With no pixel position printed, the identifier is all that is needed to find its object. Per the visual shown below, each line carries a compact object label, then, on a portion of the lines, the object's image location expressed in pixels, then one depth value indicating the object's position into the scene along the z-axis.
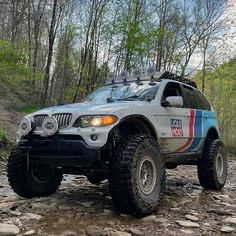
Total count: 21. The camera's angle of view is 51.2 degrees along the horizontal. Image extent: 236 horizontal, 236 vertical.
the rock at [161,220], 3.13
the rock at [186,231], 2.89
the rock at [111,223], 2.96
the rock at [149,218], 3.15
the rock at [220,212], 3.57
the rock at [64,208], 3.33
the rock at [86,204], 3.53
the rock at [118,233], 2.70
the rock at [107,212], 3.27
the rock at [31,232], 2.64
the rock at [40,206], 3.30
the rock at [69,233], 2.66
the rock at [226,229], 3.00
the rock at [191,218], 3.29
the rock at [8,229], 2.62
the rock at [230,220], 3.26
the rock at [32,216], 3.00
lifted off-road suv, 3.11
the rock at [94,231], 2.69
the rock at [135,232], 2.75
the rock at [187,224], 3.07
